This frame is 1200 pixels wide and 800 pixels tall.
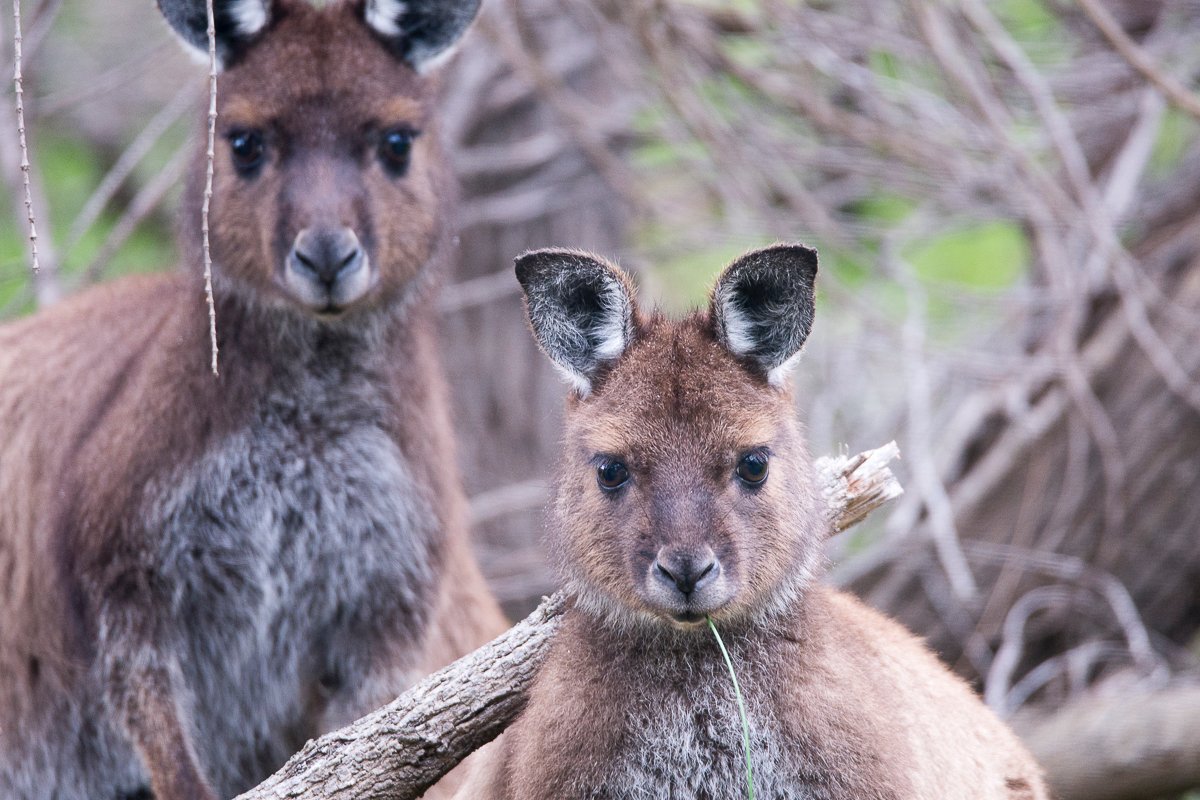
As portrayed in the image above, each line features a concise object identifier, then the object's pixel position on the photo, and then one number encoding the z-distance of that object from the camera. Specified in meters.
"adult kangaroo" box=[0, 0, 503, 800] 10.40
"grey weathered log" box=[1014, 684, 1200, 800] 13.12
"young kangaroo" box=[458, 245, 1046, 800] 7.78
